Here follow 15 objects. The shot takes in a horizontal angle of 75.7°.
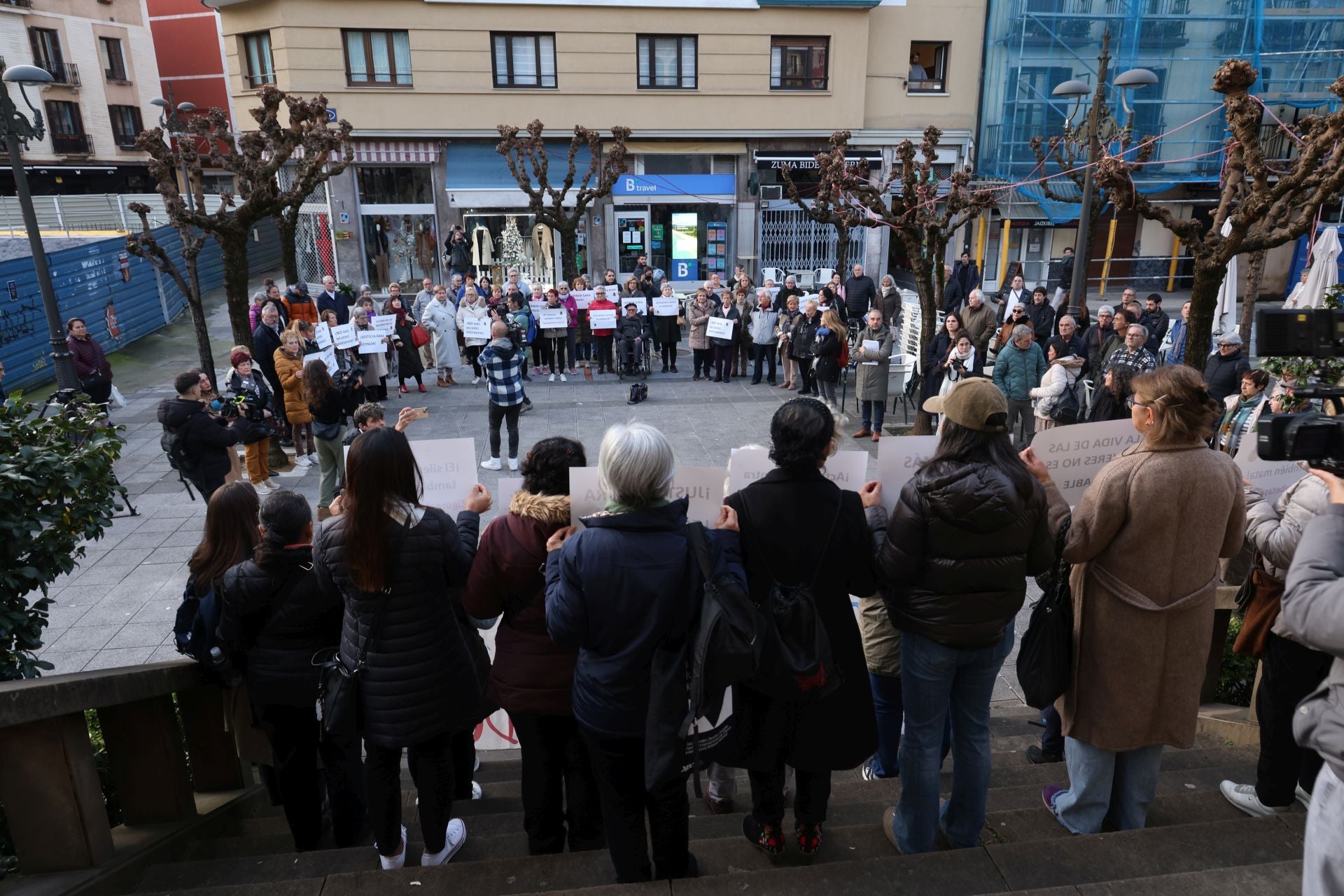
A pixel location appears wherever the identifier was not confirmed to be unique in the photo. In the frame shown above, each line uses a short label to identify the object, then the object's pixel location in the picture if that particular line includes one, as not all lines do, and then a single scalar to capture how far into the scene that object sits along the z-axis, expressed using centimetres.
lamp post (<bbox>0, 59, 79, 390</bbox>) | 1041
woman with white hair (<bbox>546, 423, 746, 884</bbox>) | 274
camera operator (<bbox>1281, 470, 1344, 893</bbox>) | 198
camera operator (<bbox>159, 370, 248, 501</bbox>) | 786
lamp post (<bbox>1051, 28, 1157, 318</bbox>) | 1142
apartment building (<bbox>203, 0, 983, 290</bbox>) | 2250
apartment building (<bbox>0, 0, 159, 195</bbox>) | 3094
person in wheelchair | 1474
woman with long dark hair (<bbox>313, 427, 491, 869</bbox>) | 314
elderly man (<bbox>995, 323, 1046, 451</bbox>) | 985
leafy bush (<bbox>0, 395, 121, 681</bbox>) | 353
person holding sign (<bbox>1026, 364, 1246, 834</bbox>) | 297
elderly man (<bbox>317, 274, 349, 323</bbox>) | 1440
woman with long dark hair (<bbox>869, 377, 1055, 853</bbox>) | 288
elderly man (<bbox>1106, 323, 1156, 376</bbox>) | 892
